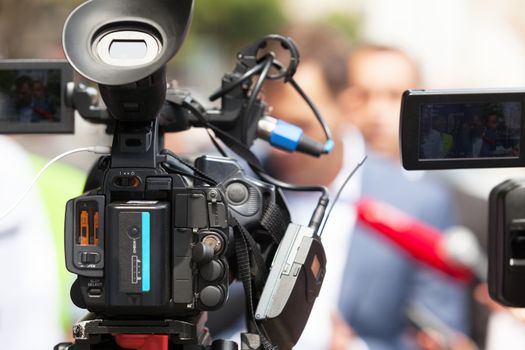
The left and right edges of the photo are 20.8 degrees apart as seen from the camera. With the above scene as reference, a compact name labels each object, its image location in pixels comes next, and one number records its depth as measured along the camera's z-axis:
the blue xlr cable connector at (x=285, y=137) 1.12
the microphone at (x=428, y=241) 1.76
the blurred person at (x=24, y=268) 1.70
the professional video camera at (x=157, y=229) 0.99
